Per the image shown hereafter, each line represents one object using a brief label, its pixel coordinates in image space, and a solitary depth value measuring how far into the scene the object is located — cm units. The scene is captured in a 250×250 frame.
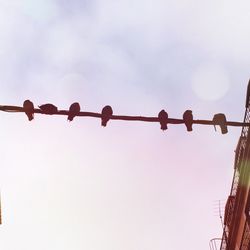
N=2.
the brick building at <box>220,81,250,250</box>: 1341
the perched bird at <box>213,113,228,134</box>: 820
